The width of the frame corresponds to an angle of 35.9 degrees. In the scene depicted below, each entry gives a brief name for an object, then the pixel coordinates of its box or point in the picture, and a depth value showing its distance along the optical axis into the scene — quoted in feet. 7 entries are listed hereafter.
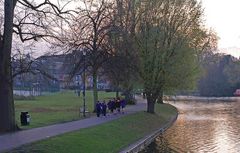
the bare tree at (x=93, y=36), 118.51
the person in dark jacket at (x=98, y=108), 108.57
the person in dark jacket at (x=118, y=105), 121.12
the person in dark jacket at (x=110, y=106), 120.88
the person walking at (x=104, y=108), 110.02
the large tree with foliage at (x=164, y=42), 130.74
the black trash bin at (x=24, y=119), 83.24
